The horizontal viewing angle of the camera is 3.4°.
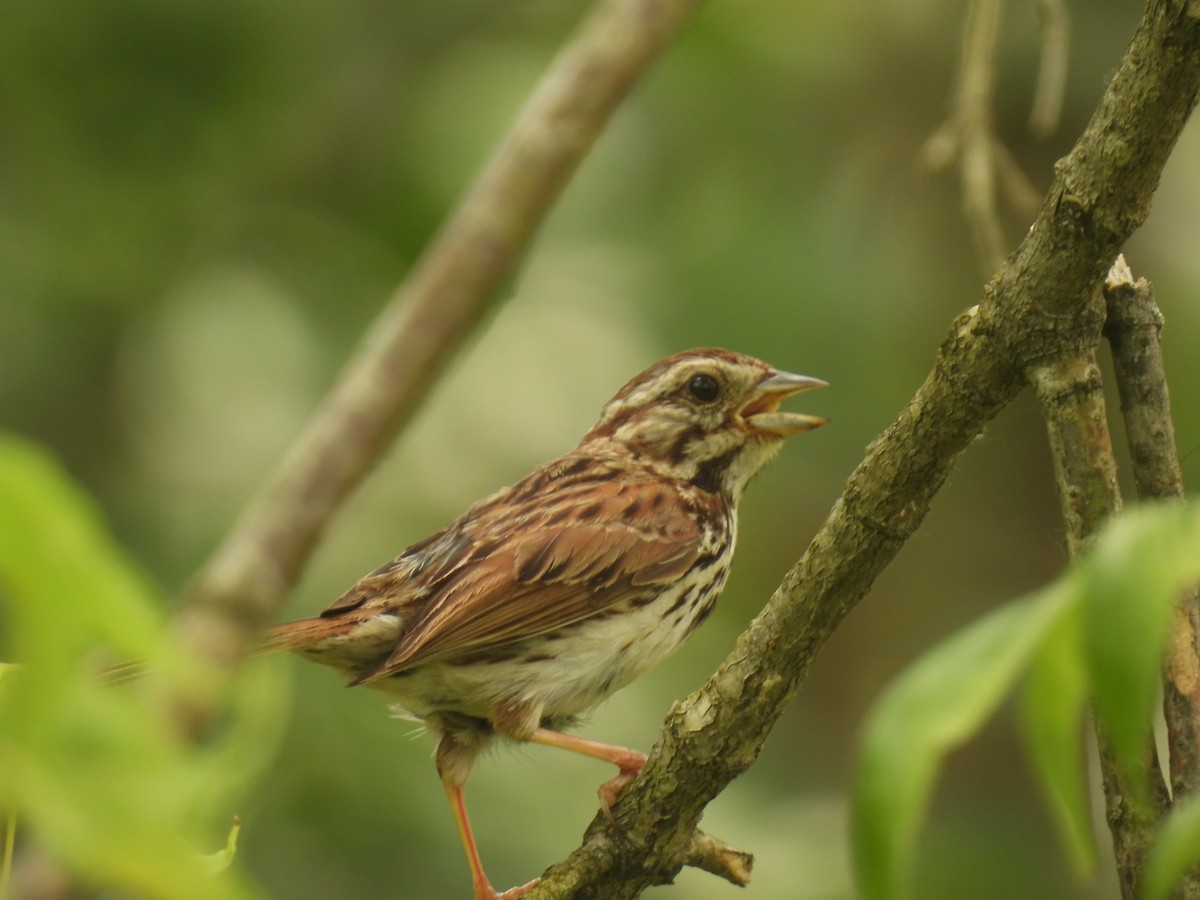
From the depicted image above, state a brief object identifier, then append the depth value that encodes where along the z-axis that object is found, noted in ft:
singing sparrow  11.10
